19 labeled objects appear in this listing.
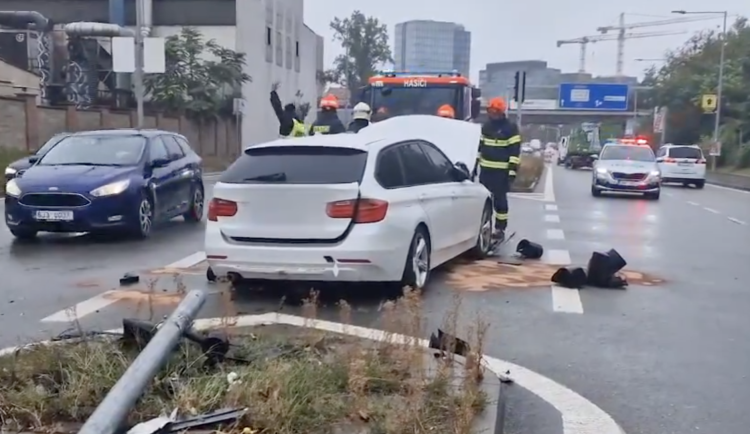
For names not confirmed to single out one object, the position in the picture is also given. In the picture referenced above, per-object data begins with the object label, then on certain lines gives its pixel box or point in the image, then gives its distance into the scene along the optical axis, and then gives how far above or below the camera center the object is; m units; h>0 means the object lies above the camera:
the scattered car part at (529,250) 11.37 -1.85
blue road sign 67.12 +0.43
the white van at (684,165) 35.78 -2.38
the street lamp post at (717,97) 46.20 +0.44
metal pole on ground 4.11 -1.39
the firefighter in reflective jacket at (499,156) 12.25 -0.75
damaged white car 8.01 -1.06
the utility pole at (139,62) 32.81 +1.06
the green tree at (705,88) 56.31 +1.19
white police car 24.94 -2.02
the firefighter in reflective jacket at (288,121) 14.70 -0.42
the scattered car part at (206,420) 4.28 -1.55
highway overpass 71.56 -1.17
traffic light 22.53 +0.36
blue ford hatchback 11.95 -1.29
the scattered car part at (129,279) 9.20 -1.90
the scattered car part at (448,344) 5.43 -1.52
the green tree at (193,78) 44.91 +0.74
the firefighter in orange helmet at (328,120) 14.82 -0.39
